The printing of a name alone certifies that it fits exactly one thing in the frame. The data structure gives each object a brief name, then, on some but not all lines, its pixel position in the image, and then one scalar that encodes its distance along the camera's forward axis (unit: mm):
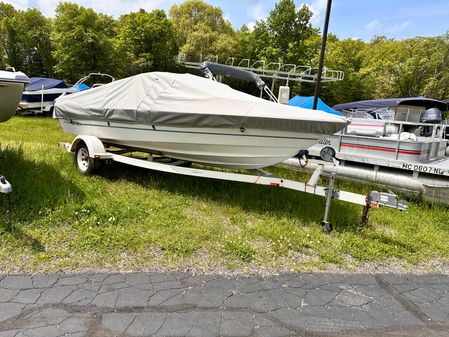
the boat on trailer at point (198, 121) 4707
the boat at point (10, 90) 5166
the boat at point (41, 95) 16062
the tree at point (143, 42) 29586
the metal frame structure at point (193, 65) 9038
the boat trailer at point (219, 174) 4344
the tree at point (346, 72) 31047
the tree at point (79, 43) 22156
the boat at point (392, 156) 6209
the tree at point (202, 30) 32812
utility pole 8219
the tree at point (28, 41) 27344
